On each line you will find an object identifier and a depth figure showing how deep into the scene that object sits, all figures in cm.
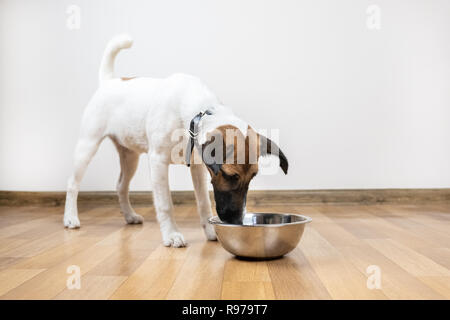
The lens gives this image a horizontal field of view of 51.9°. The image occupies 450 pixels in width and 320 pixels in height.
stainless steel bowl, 178
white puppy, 184
